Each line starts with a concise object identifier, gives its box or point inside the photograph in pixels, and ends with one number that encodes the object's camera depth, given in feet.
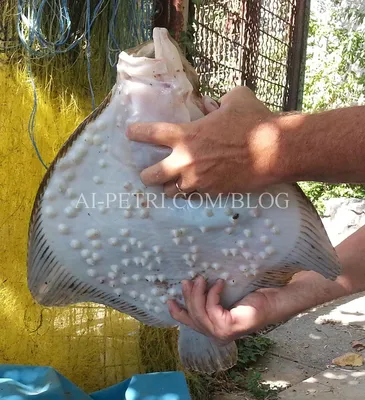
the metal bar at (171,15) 7.07
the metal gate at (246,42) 7.46
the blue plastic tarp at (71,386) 5.74
